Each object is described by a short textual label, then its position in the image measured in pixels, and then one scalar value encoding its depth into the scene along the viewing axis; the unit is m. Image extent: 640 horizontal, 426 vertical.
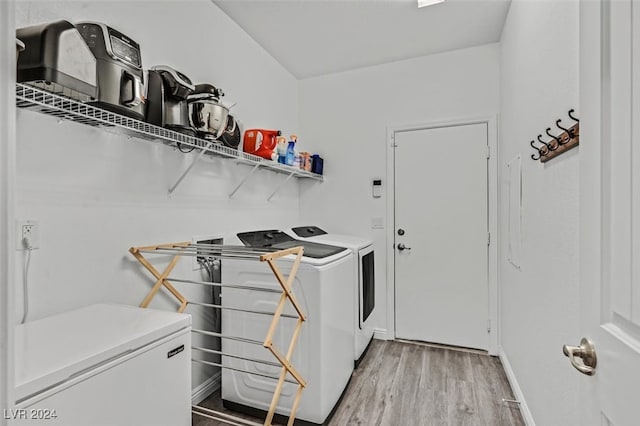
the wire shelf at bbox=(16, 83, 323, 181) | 1.06
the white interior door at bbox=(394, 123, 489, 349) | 3.03
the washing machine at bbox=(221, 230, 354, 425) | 1.88
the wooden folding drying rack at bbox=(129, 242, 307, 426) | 1.58
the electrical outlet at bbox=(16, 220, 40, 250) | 1.25
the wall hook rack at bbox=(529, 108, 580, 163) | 1.19
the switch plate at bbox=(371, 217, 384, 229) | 3.34
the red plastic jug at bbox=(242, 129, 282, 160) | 2.48
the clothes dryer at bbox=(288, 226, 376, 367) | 2.62
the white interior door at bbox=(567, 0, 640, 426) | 0.56
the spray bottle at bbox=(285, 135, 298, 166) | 2.82
